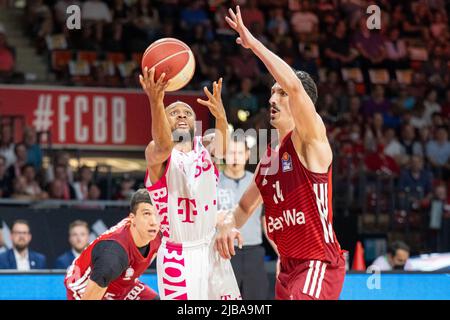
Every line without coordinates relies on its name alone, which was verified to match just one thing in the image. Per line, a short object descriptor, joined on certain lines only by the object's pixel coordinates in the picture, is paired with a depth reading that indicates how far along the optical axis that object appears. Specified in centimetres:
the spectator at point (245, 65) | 1587
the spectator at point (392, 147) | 1524
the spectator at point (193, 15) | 1675
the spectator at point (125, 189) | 1308
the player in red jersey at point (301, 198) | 642
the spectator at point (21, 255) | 1029
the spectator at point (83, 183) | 1298
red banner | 1466
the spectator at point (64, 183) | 1286
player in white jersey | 749
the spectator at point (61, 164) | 1312
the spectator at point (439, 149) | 1543
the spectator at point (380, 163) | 1494
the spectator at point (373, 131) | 1527
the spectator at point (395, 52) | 1762
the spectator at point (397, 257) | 1076
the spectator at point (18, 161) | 1272
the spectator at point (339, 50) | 1720
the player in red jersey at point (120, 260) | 721
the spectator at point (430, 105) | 1634
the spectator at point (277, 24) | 1712
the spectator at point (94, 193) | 1298
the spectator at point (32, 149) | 1332
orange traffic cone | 1169
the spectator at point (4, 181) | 1255
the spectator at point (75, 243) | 1036
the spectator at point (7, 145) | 1315
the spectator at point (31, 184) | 1257
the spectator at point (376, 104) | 1612
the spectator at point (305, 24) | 1752
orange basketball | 730
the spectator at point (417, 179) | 1441
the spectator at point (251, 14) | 1684
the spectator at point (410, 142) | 1541
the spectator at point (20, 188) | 1249
